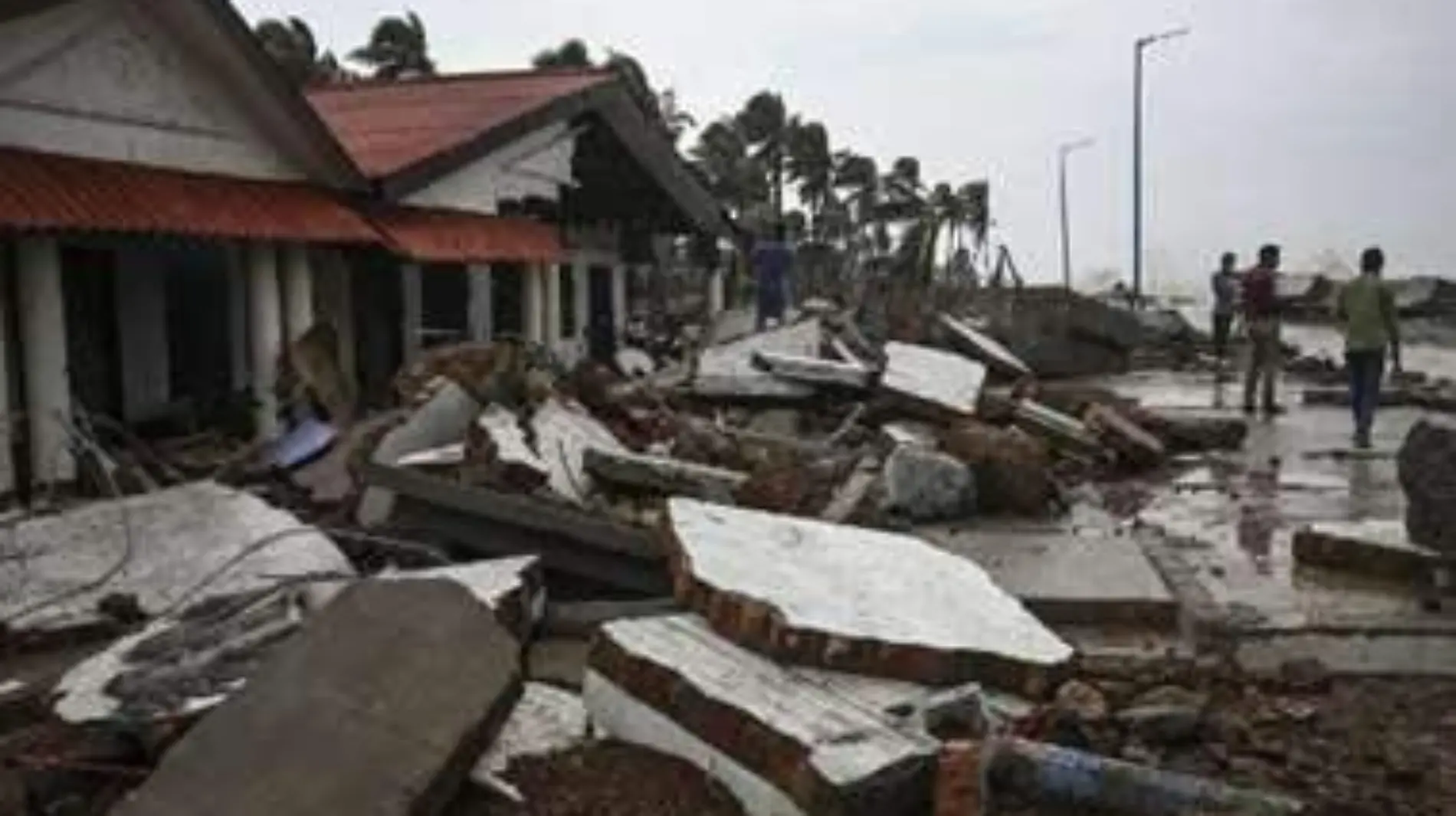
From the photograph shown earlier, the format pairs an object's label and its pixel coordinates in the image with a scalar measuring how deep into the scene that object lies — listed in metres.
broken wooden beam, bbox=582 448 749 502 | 8.26
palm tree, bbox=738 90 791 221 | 52.75
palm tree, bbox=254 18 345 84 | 31.98
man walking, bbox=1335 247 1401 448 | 13.63
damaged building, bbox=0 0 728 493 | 10.94
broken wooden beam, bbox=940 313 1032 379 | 18.47
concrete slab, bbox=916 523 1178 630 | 7.20
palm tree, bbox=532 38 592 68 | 40.06
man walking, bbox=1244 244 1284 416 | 16.30
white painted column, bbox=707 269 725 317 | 29.29
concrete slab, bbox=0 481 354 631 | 7.23
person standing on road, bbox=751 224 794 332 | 21.23
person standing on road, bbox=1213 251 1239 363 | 24.94
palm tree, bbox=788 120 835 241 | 54.22
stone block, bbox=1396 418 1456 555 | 7.59
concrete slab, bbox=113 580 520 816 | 4.29
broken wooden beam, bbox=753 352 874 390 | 13.62
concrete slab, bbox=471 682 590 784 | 5.00
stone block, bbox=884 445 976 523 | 9.78
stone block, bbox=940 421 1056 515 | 10.04
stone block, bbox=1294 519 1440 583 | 7.75
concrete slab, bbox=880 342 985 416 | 13.38
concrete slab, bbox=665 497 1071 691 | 5.19
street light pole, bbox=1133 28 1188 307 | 39.29
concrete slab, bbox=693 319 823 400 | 13.56
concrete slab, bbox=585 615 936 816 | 4.31
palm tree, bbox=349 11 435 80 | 37.94
